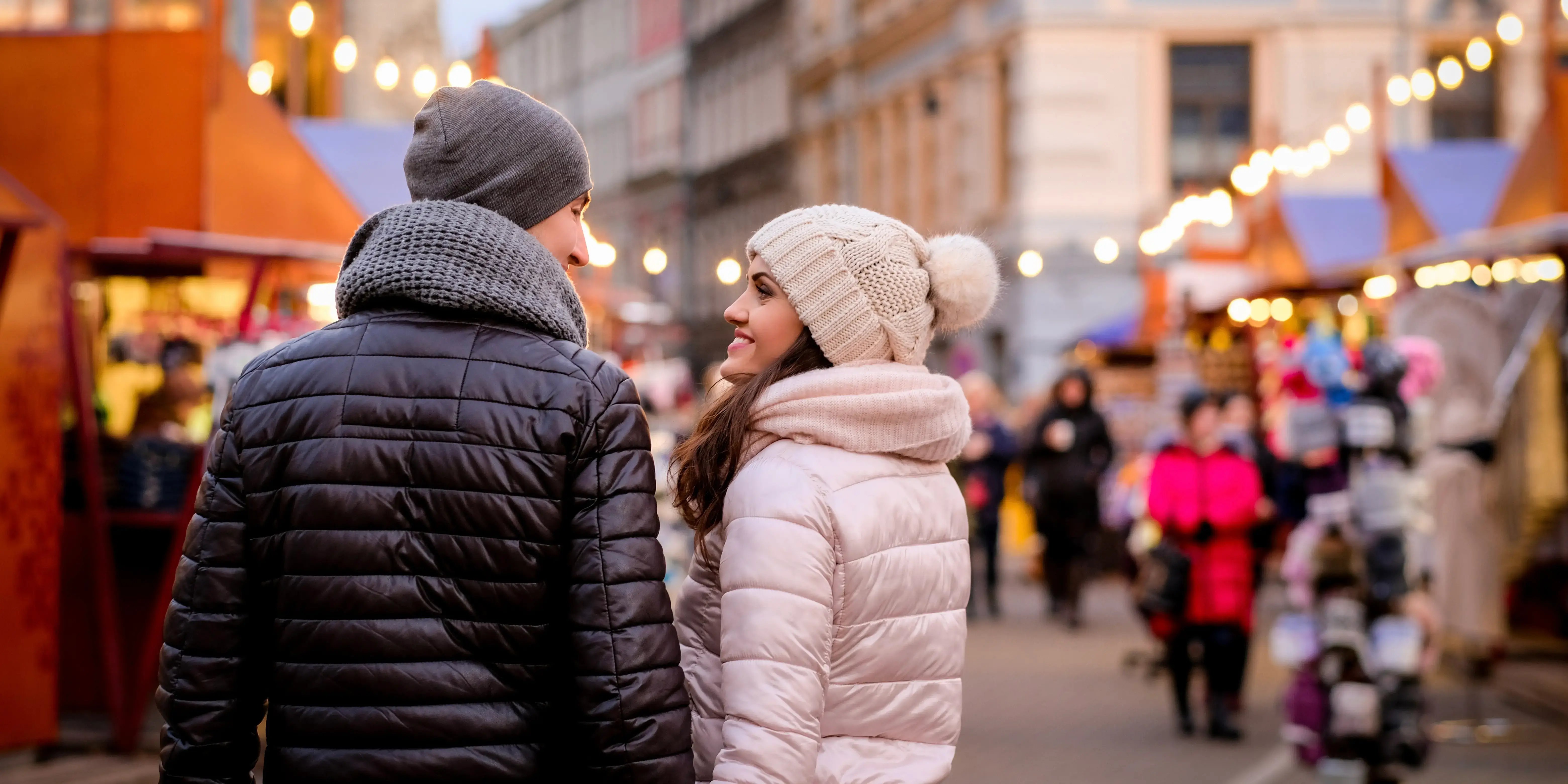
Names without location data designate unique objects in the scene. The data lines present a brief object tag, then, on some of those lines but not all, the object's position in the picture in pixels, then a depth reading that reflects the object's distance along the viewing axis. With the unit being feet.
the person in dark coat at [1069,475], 55.36
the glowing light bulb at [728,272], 50.29
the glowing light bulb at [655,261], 66.28
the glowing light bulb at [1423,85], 46.50
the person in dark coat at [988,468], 57.88
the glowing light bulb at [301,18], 37.22
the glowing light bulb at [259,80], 39.27
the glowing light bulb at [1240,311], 65.41
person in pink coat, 34.96
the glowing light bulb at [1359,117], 56.34
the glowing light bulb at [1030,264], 57.82
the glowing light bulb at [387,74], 38.37
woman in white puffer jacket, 9.86
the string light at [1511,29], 41.81
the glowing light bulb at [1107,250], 69.10
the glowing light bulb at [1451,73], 46.83
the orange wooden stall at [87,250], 29.73
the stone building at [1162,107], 97.45
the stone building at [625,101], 205.67
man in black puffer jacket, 9.16
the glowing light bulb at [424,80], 37.99
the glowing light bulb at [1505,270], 39.17
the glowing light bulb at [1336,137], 58.85
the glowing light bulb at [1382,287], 51.03
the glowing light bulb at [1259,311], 66.39
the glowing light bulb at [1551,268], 36.81
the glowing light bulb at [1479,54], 41.70
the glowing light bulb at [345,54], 39.14
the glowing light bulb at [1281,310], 65.31
